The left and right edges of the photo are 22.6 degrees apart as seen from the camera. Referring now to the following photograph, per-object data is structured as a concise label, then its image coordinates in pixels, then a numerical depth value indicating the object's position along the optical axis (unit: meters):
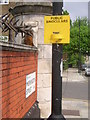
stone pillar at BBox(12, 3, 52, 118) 6.53
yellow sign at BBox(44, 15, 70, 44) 3.90
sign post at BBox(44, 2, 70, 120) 3.90
